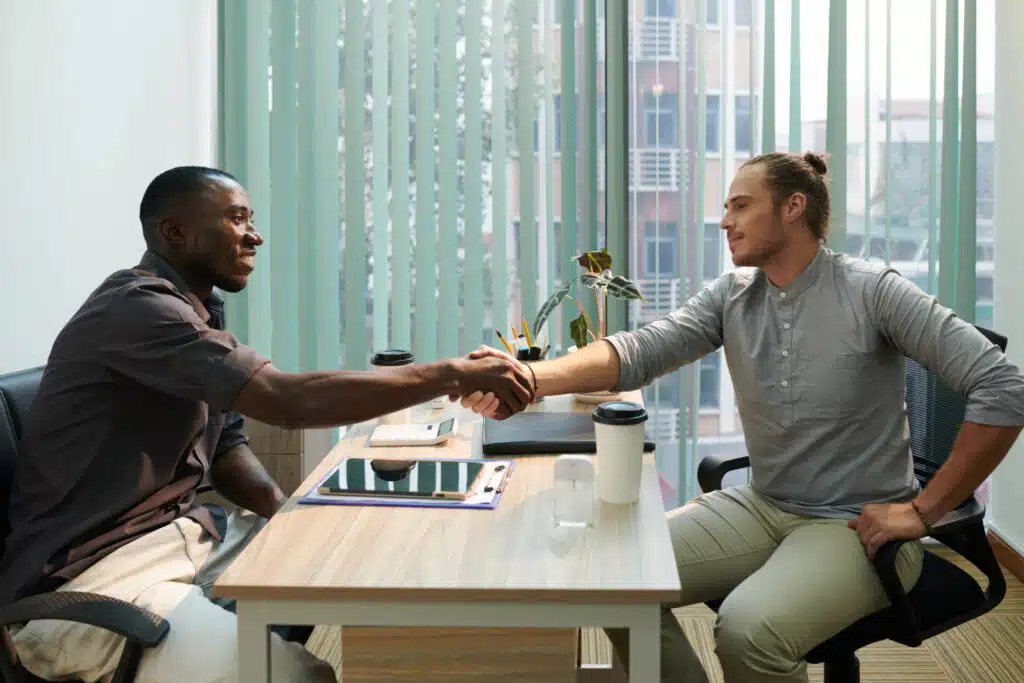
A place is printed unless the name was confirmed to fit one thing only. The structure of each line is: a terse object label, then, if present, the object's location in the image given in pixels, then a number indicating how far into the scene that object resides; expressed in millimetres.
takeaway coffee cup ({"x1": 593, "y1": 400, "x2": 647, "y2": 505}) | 1471
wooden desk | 1166
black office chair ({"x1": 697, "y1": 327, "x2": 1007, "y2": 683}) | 1568
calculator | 1862
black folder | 1793
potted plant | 2322
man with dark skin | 1389
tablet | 1522
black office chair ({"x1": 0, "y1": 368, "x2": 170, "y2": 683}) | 1265
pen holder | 2240
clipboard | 1478
